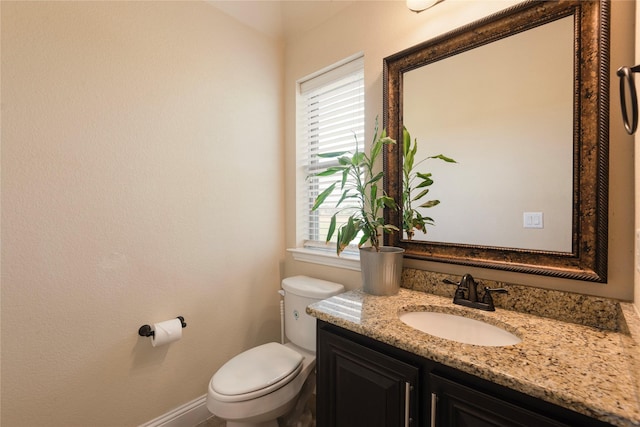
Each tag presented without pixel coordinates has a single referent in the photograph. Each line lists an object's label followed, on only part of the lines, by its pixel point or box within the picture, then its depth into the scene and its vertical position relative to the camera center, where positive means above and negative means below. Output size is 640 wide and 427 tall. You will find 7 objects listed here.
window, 1.81 +0.56
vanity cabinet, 0.72 -0.56
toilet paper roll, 1.44 -0.63
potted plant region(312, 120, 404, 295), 1.34 -0.15
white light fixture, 1.33 +0.98
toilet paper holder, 1.46 -0.63
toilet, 1.25 -0.80
